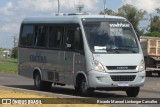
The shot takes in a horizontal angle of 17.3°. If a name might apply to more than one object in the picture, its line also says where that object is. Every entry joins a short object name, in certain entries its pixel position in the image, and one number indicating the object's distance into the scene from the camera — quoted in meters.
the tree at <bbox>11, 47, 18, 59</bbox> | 126.44
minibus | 17.66
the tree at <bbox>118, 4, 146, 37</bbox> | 87.94
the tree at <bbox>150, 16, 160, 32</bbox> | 90.19
